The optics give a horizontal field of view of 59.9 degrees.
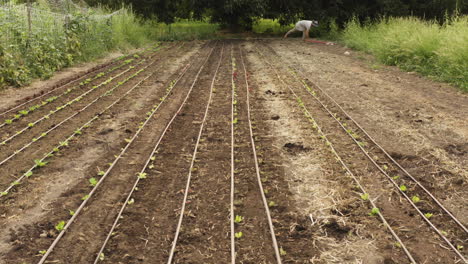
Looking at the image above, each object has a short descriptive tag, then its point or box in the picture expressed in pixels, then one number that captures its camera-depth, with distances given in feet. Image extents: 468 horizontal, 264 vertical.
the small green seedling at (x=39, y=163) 17.51
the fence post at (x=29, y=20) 35.91
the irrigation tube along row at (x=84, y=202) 11.82
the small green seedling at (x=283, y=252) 12.04
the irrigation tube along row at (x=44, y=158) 15.53
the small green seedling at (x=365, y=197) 14.99
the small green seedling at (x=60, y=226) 12.87
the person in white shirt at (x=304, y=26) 72.28
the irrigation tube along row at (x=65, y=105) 21.12
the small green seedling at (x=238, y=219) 13.56
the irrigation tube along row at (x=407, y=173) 13.89
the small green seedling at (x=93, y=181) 16.03
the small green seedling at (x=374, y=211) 14.03
